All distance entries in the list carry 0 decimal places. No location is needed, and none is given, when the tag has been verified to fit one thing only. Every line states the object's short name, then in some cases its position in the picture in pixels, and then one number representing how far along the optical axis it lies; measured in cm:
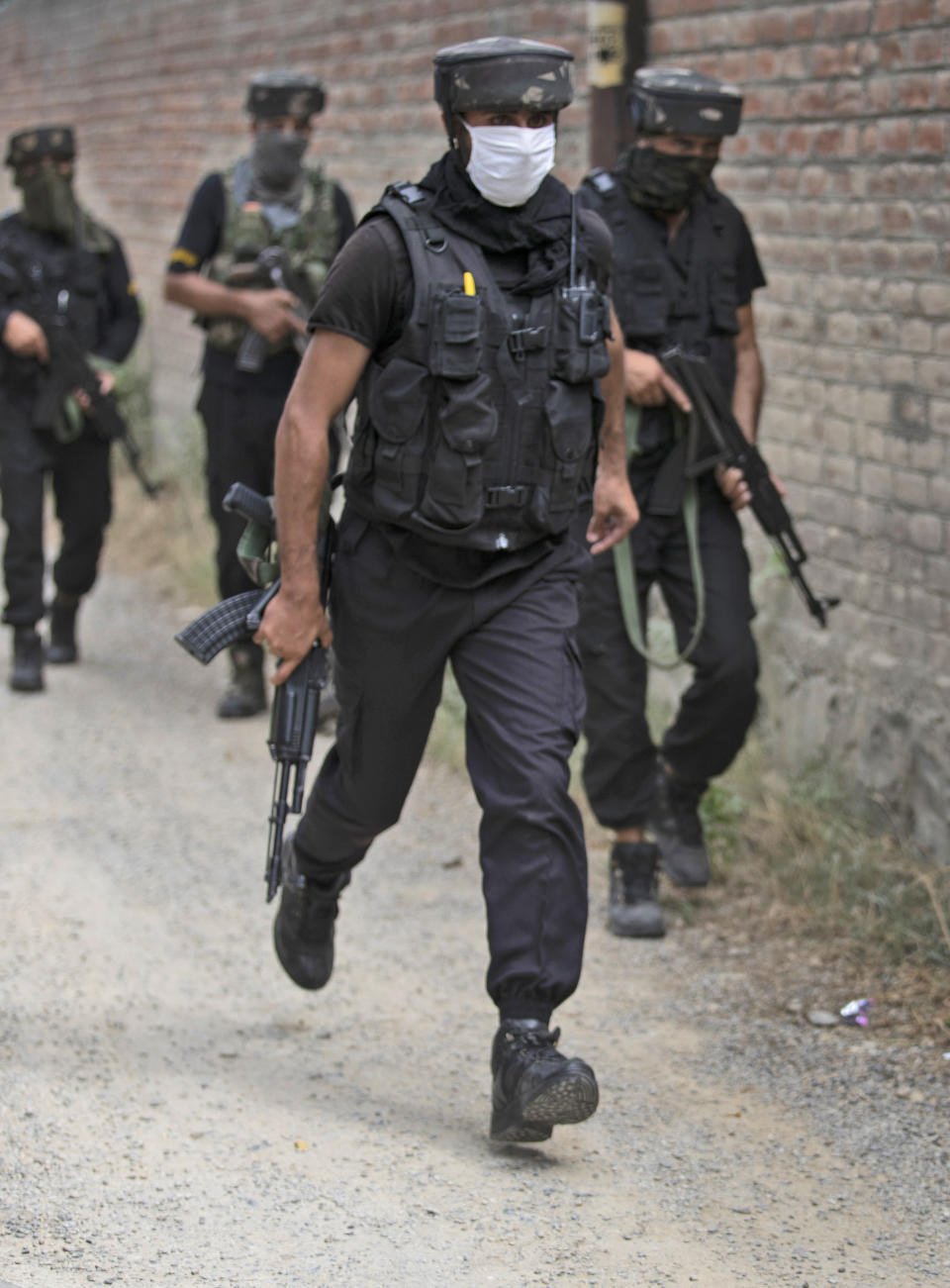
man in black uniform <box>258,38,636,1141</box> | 646
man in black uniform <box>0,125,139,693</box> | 1357
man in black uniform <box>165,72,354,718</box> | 1220
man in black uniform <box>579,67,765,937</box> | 867
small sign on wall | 1080
